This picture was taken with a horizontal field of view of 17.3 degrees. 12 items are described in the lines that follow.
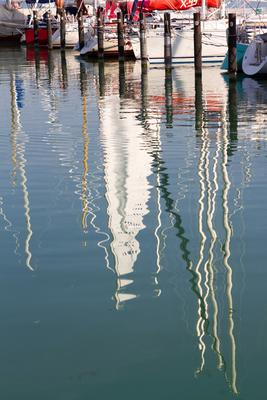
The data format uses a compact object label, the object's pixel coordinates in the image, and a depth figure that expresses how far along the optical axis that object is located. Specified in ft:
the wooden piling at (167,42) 109.81
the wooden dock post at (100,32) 134.96
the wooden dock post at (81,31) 151.94
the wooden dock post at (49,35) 170.32
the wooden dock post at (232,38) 91.86
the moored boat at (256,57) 96.53
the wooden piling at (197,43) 98.02
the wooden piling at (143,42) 120.16
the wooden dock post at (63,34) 165.65
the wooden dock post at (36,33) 190.60
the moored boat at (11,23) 219.20
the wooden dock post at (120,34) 128.02
